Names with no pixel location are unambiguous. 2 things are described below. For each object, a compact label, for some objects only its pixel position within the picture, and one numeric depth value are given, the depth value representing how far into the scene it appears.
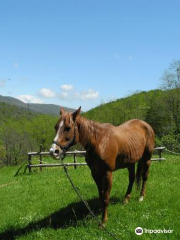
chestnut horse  5.51
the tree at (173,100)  51.92
